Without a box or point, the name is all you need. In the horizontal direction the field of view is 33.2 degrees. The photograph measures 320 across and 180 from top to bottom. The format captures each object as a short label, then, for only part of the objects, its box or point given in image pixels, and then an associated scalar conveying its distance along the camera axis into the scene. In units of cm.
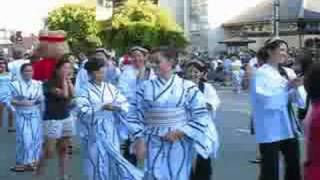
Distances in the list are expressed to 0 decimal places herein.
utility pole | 3145
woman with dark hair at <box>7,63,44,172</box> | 735
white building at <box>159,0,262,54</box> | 4670
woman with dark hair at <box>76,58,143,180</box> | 565
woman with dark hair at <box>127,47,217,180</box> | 452
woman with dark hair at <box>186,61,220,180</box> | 557
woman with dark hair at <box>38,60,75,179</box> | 648
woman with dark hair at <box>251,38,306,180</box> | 564
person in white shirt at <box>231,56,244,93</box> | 2287
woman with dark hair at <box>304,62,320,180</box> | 349
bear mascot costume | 661
